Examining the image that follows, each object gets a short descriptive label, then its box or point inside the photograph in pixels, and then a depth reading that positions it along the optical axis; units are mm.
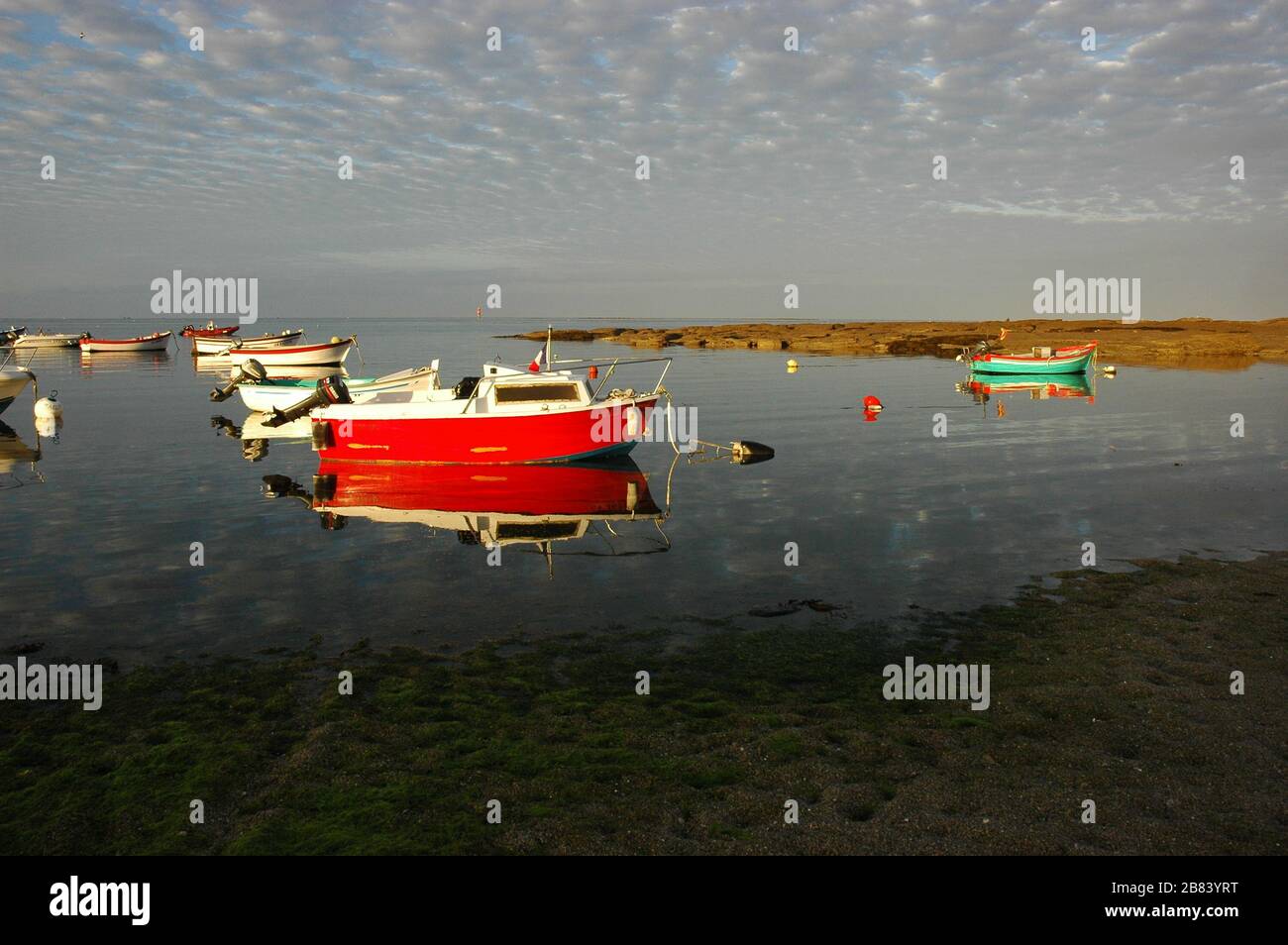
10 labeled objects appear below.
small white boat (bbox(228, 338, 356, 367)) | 62625
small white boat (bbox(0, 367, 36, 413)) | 36500
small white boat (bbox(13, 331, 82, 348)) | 113025
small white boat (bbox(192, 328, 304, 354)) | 84069
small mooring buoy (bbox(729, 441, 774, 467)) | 26234
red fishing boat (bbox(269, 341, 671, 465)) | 24125
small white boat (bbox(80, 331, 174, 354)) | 100500
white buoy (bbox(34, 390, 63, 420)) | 34281
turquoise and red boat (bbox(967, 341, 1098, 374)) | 56844
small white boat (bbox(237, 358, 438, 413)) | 39406
